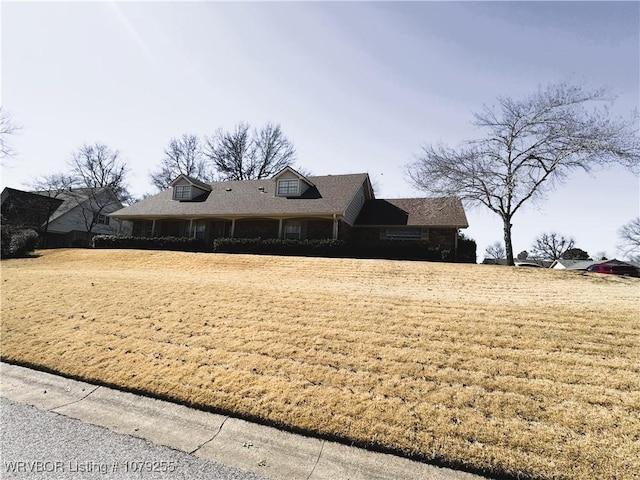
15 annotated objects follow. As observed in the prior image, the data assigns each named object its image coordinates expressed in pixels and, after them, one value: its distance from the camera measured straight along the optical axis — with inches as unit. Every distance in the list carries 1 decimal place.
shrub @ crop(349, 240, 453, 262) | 698.2
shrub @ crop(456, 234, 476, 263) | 751.7
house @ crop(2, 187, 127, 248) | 1227.2
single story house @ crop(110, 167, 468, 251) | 808.3
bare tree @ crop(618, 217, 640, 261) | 2153.4
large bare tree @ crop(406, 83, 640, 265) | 629.0
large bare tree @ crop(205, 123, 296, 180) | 1551.4
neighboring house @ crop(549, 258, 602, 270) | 2072.2
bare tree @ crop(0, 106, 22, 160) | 971.3
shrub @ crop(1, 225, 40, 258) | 824.3
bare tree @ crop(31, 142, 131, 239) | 1418.6
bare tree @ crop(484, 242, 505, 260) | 3397.4
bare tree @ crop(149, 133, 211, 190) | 1678.2
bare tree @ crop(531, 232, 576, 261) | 2742.4
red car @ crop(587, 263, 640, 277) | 800.9
